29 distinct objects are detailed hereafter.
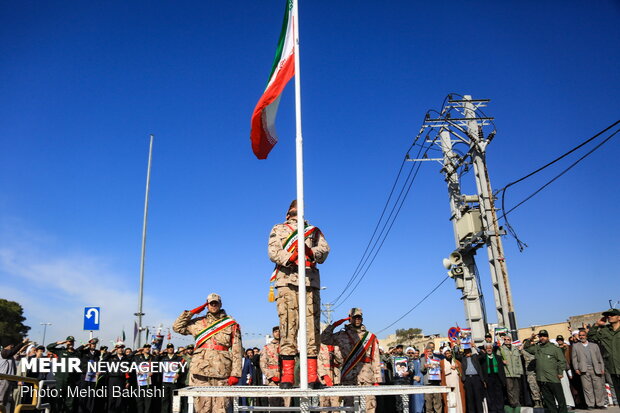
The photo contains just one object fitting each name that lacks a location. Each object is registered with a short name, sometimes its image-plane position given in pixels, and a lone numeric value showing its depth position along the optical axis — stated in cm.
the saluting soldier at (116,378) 1269
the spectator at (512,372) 1222
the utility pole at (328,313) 5273
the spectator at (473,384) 1199
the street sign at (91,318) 1270
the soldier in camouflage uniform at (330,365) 721
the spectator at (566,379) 1281
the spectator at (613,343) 816
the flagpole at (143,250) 1669
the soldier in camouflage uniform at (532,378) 1281
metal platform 405
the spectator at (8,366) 978
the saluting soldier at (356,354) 768
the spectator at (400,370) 1356
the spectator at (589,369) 1180
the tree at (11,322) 4531
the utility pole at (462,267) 1853
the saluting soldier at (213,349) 684
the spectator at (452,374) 1241
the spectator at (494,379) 1205
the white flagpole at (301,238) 482
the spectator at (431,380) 1258
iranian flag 595
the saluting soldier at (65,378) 1190
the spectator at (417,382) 1352
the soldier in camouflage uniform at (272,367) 837
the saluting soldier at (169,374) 1270
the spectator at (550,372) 1098
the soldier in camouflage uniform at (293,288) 521
